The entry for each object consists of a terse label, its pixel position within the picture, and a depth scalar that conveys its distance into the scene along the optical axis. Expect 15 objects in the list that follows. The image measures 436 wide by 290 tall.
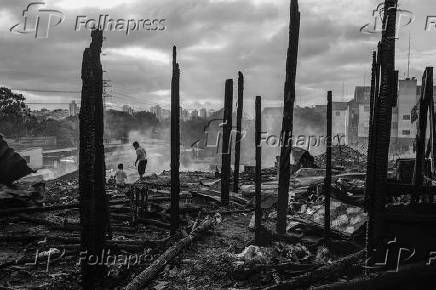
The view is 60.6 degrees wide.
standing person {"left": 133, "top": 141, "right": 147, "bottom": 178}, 16.95
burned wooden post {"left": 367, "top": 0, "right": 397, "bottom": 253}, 5.75
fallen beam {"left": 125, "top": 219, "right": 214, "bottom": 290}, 5.93
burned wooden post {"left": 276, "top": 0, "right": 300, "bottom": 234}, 8.61
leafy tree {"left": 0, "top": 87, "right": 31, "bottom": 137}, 33.88
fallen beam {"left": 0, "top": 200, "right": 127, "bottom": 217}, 10.76
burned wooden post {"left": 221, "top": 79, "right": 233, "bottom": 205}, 13.21
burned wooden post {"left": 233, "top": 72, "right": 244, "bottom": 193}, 14.89
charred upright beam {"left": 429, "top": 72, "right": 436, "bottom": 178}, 9.39
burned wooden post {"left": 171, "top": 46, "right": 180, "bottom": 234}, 9.02
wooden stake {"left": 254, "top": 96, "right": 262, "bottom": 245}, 8.55
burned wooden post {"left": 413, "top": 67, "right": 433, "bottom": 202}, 8.24
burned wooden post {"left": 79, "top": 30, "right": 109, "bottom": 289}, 5.52
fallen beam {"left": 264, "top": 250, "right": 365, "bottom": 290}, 5.55
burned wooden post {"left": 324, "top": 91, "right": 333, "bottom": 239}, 8.23
